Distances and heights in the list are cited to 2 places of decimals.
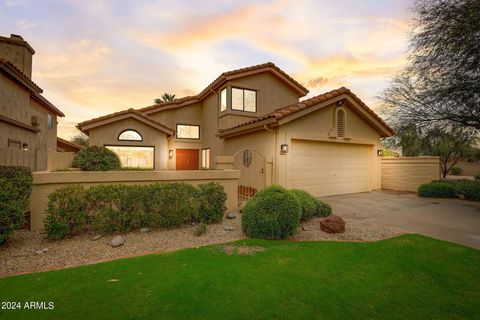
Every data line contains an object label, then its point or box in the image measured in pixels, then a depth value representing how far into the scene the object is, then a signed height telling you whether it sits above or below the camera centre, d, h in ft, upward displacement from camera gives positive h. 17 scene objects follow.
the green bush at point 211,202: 22.43 -3.66
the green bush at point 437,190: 38.34 -4.05
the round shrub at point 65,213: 17.61 -3.80
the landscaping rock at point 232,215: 24.85 -5.48
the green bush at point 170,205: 20.51 -3.61
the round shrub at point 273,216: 18.65 -4.14
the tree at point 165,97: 108.66 +30.63
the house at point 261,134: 36.24 +5.59
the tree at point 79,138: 145.38 +15.79
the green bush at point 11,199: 15.55 -2.47
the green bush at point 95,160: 24.23 +0.36
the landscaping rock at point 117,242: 17.15 -5.71
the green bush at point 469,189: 36.06 -3.71
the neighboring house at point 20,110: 30.19 +8.61
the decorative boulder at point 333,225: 20.24 -5.19
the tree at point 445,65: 32.83 +16.08
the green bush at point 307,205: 23.30 -4.03
